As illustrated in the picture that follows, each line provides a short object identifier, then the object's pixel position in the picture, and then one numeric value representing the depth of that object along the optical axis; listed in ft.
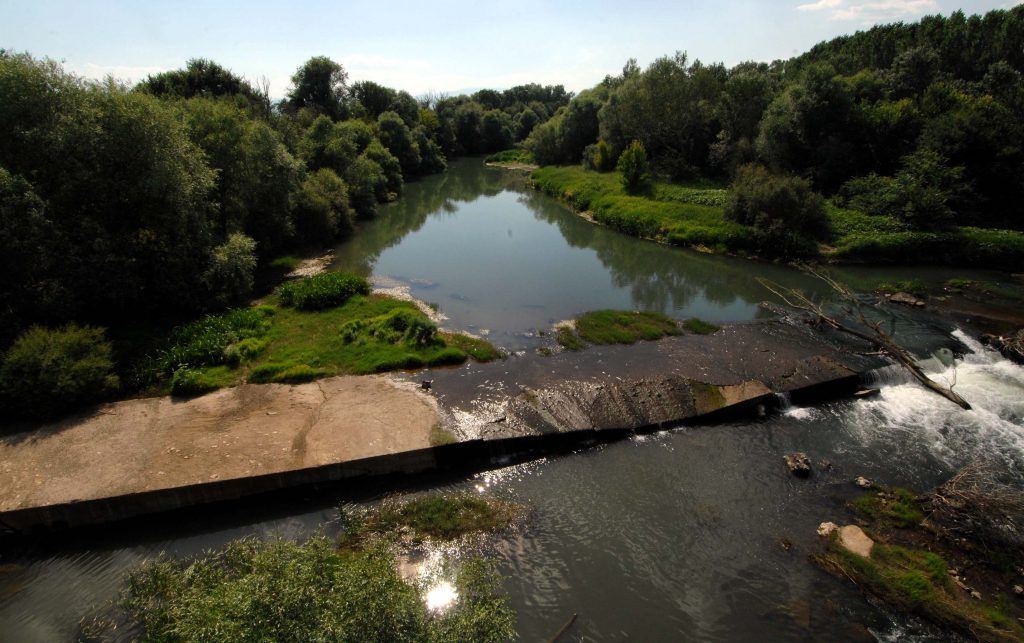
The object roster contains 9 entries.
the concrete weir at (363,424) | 39.34
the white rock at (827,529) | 38.24
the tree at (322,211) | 104.78
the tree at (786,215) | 100.83
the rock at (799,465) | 44.27
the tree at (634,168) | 141.48
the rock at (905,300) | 78.48
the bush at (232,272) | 68.59
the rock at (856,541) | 36.58
